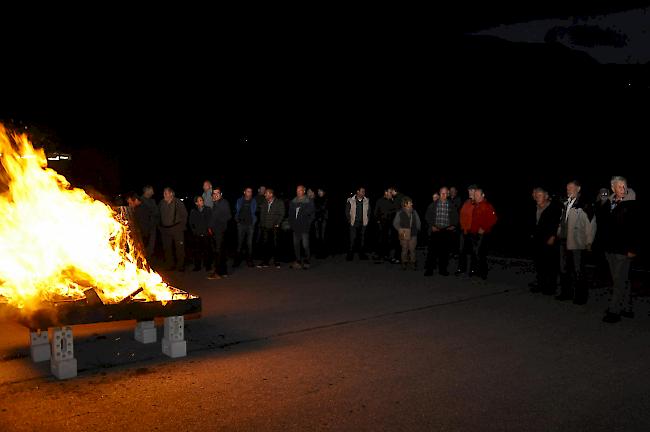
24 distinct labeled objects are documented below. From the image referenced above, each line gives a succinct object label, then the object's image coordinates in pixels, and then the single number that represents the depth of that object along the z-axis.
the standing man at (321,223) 16.72
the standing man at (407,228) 14.32
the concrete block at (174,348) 6.75
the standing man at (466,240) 13.16
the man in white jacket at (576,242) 10.19
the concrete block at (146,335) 7.37
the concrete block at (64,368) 5.93
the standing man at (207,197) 15.98
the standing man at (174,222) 13.95
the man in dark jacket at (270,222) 14.73
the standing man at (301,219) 14.55
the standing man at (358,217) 16.33
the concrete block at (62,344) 5.98
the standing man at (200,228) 13.98
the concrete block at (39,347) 6.62
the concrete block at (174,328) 6.78
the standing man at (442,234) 13.48
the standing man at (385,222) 16.14
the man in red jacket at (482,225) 12.84
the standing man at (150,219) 14.30
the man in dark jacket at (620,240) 8.53
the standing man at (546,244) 11.14
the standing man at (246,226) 14.78
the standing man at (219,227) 13.30
